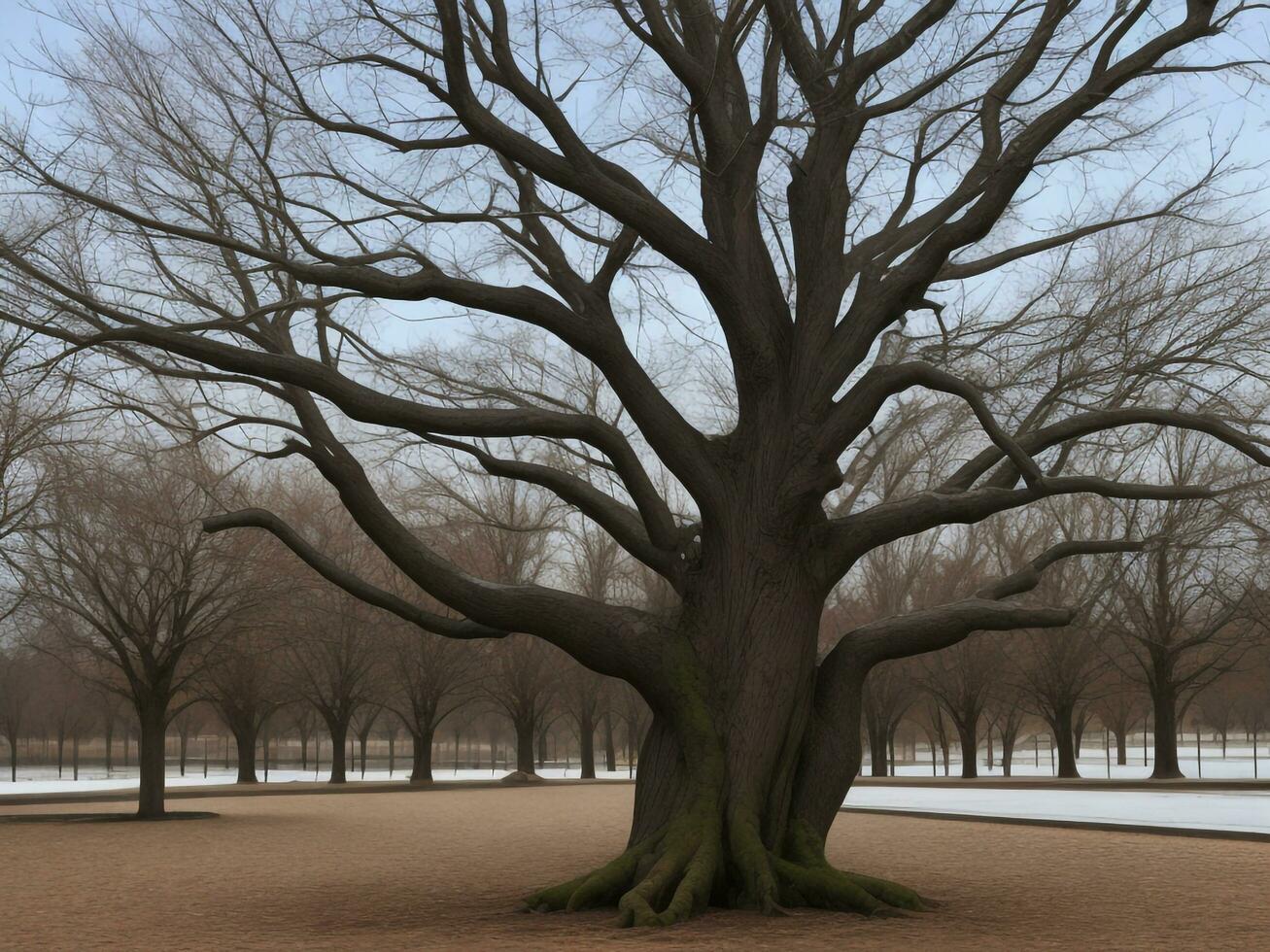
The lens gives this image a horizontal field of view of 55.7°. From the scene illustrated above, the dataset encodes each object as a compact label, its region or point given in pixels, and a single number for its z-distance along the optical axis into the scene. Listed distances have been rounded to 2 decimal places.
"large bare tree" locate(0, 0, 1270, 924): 9.93
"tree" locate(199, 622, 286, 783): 32.35
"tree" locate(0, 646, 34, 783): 53.09
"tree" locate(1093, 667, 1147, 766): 43.98
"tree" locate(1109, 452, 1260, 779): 31.49
